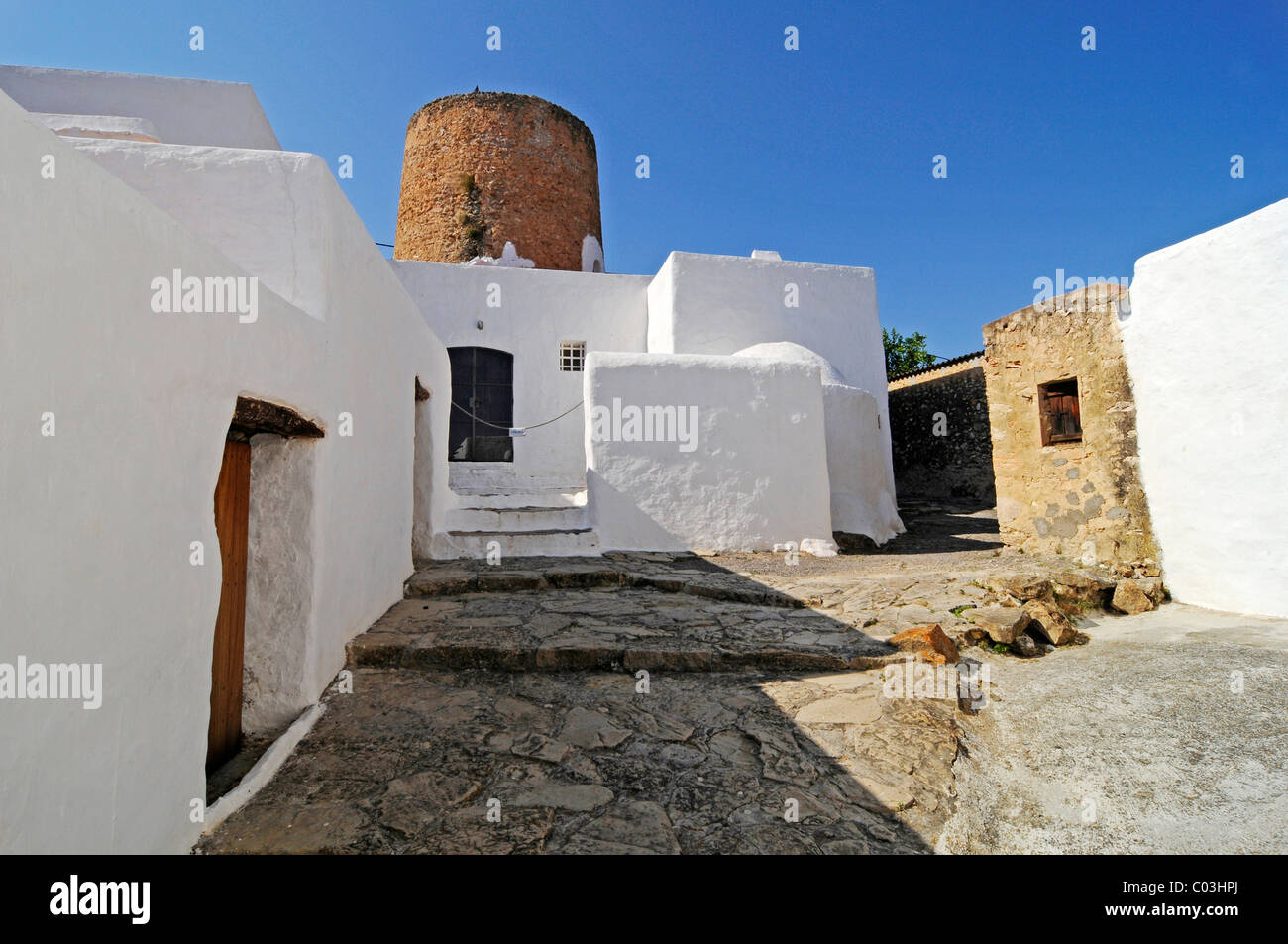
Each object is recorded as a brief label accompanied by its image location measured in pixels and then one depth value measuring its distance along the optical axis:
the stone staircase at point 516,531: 7.61
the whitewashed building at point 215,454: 1.69
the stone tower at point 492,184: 14.52
